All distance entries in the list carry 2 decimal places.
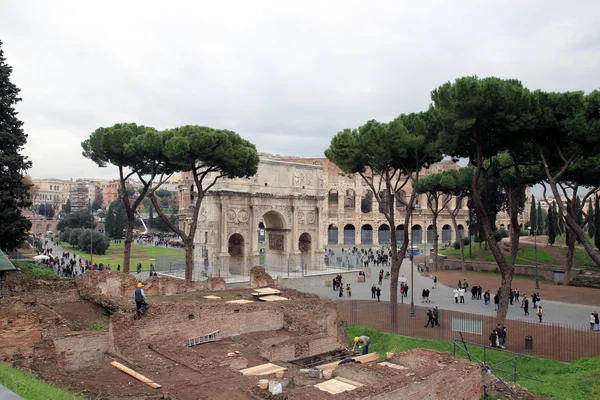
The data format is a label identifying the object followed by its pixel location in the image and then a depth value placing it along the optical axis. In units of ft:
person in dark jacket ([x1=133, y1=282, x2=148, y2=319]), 42.63
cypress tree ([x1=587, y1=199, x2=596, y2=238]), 148.79
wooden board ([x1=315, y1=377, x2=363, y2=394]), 30.50
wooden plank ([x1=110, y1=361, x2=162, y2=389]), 31.53
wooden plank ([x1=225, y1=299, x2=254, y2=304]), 55.64
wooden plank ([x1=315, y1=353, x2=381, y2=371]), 38.29
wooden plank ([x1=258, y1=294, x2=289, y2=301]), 61.29
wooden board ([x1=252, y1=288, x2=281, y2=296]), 64.21
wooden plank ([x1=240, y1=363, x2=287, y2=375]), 36.04
